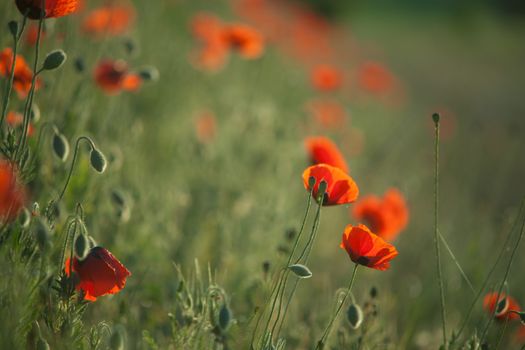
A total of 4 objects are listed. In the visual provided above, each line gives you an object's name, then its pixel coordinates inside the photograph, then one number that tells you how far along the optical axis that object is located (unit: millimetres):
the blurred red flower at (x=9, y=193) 1680
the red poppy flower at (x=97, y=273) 1736
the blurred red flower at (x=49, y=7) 1752
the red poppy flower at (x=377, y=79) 4824
